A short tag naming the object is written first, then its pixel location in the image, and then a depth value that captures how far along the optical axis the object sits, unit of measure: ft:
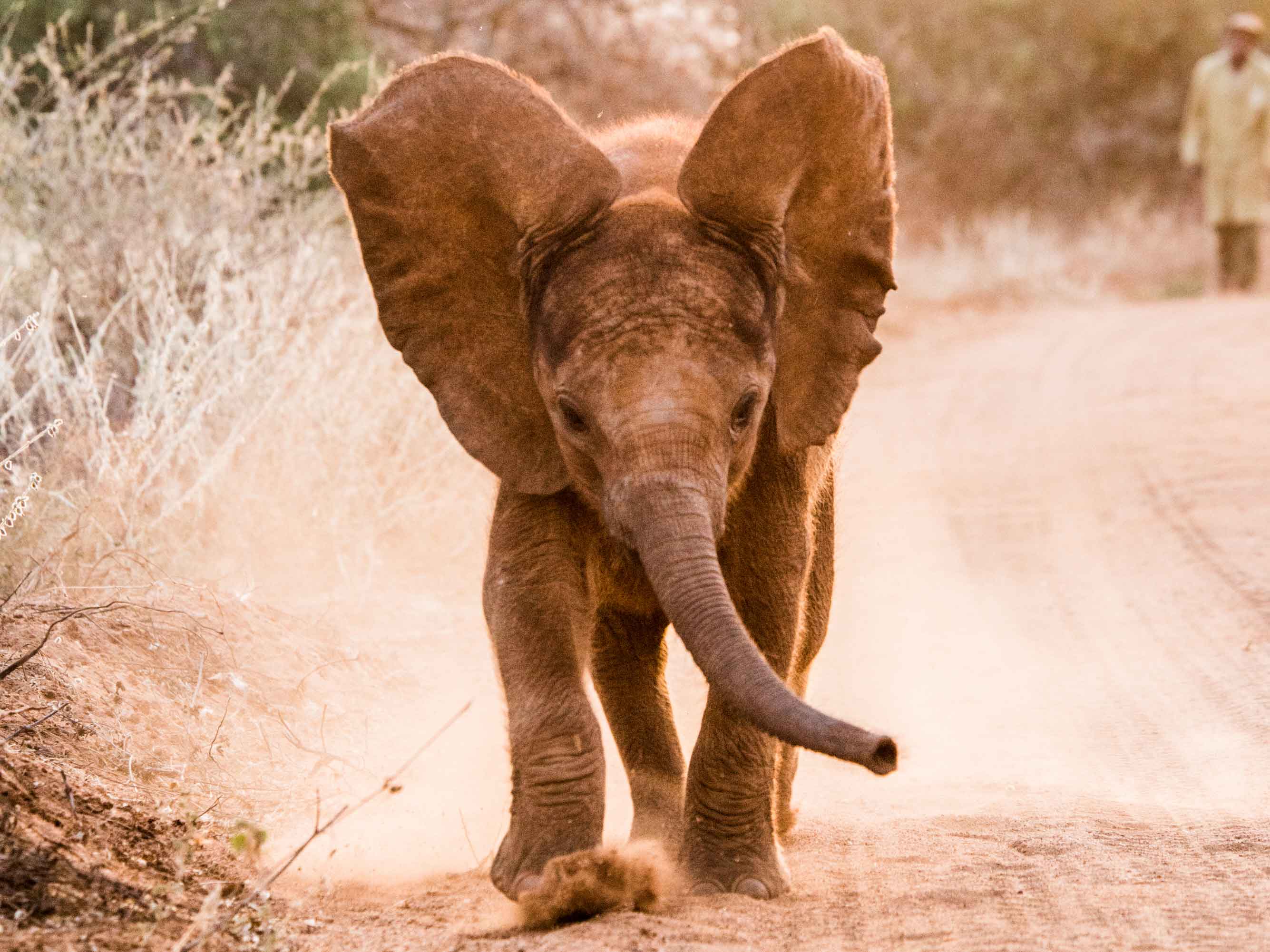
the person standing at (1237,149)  149.79
